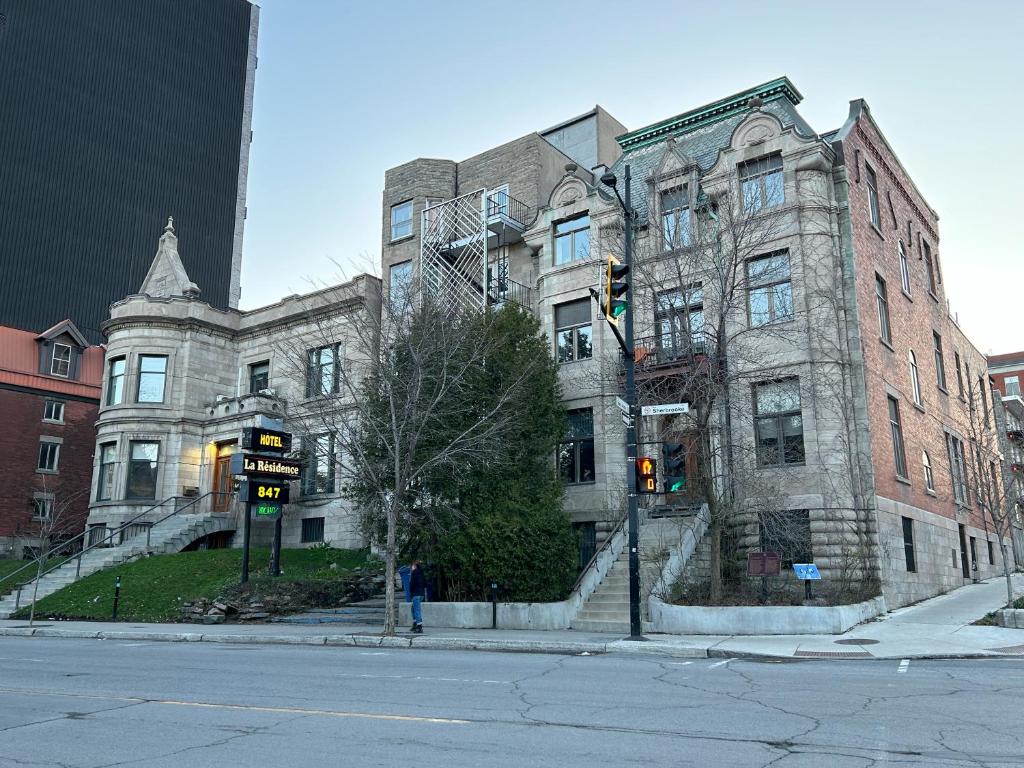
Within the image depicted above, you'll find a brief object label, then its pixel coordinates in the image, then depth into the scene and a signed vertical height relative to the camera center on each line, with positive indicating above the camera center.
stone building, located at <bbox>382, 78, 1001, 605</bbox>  22.72 +7.29
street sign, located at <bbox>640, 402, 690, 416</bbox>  17.14 +2.98
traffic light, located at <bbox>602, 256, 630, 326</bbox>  15.96 +5.00
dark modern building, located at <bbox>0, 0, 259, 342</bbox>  71.81 +38.26
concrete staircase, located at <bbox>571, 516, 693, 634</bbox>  20.23 -0.53
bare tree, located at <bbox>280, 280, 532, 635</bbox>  21.48 +3.79
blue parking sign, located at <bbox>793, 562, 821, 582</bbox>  18.80 -0.26
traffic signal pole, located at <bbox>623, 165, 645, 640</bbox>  17.05 +1.86
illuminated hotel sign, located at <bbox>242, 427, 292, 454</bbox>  26.00 +3.59
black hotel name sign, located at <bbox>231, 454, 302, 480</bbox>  25.67 +2.78
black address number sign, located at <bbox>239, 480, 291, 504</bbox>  25.94 +2.04
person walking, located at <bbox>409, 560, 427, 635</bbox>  20.08 -0.72
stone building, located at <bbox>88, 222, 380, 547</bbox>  33.62 +6.56
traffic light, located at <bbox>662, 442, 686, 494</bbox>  16.50 +1.76
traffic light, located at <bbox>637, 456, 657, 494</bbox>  17.00 +1.64
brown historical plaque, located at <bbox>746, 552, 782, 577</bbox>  19.27 -0.09
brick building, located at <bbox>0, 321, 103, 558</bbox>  41.56 +6.43
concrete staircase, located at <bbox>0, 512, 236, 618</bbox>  28.77 +0.39
